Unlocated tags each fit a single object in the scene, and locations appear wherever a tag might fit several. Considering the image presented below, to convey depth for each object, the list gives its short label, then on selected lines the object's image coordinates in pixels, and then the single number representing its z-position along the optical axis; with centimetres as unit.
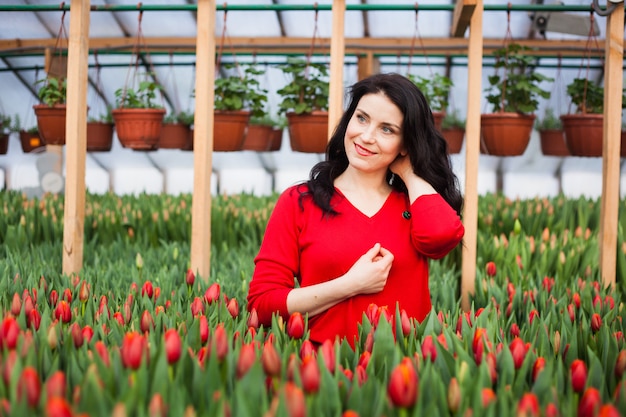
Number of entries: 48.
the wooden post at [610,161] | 247
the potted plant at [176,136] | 529
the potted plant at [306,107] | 409
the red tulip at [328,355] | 116
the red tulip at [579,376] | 115
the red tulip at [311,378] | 100
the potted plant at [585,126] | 434
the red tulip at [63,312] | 157
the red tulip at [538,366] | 120
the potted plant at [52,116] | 417
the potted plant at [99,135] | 515
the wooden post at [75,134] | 253
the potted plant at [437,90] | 464
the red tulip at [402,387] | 96
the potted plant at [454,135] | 541
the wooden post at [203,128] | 252
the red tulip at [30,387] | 92
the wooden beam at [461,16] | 247
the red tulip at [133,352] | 106
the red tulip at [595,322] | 162
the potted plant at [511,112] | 420
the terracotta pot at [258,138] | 541
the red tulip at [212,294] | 175
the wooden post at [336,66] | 251
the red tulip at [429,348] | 126
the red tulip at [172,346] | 111
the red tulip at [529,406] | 95
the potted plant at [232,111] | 421
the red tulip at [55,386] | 94
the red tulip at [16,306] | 153
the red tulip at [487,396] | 101
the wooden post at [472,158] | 243
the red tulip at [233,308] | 168
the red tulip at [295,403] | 89
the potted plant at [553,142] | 579
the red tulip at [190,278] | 207
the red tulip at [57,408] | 83
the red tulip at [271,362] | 111
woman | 171
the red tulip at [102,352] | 113
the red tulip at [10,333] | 120
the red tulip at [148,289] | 188
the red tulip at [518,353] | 124
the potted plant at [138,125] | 421
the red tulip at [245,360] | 109
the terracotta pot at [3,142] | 723
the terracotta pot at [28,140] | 718
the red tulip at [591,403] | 100
